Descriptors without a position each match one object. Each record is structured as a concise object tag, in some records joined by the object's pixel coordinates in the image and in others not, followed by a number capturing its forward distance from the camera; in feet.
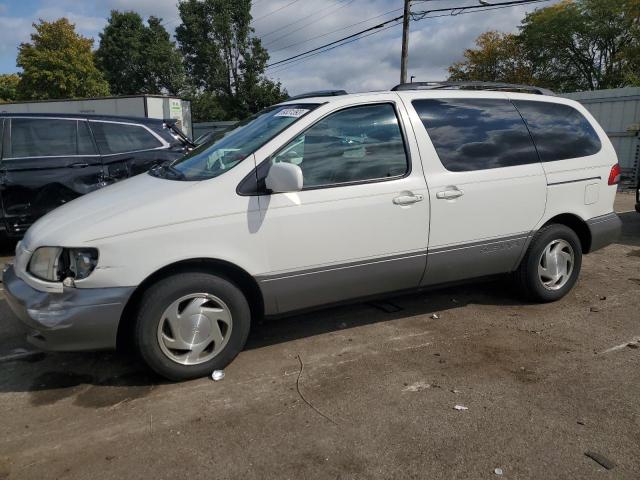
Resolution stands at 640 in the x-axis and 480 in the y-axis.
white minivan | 9.94
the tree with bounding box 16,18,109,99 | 124.67
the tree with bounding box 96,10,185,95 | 148.97
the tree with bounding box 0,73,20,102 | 195.21
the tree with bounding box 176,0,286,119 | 143.23
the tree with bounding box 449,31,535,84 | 146.61
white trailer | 54.24
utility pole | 67.87
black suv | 20.11
